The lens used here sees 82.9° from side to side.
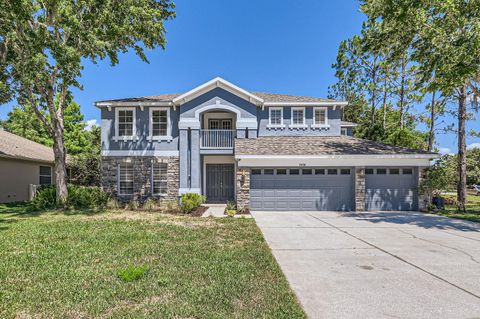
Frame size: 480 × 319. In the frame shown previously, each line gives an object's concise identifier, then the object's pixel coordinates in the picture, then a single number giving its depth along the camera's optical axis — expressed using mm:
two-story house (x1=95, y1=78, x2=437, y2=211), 14031
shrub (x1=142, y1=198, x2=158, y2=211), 14591
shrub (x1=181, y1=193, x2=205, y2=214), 13391
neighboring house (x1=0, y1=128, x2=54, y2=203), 16781
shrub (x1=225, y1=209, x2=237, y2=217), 12366
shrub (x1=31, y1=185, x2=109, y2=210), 13930
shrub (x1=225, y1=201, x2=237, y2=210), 13555
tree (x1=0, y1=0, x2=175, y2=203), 11562
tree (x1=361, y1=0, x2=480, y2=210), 10727
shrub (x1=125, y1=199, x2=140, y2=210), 14581
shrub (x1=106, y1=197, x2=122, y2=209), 14617
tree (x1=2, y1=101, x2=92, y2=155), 27391
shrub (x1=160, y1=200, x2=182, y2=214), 13602
